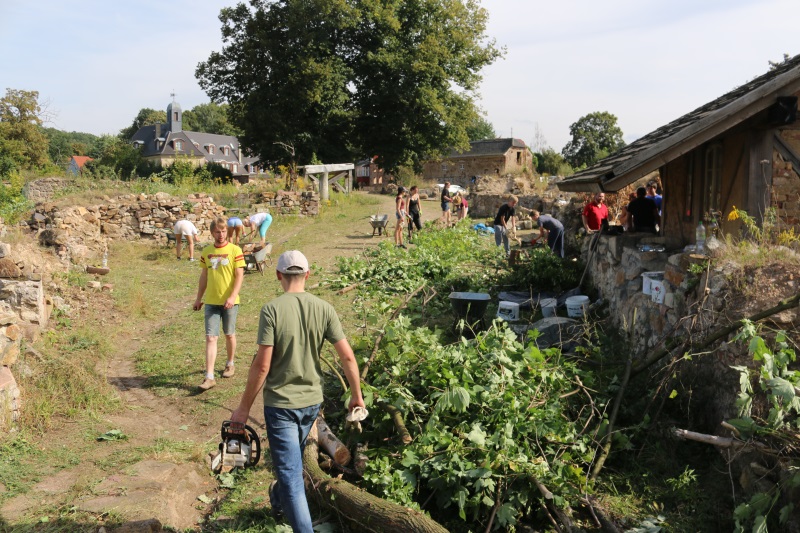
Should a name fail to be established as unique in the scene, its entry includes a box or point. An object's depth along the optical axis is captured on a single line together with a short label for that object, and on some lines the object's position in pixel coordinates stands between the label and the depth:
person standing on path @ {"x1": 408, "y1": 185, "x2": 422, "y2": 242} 16.97
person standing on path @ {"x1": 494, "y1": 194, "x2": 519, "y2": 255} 14.54
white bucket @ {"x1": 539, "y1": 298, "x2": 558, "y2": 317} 8.98
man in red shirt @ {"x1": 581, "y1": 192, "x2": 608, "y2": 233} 12.44
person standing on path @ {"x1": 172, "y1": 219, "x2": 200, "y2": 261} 14.91
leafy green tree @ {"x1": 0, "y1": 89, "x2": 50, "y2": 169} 43.00
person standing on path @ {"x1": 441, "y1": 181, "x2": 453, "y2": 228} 20.61
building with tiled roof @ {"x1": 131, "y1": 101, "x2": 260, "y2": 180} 64.81
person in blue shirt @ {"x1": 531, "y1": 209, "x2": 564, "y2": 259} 12.14
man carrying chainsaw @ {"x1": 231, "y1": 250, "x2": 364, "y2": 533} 3.72
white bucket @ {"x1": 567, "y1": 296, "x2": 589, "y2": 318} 8.51
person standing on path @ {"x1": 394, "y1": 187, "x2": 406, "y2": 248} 16.14
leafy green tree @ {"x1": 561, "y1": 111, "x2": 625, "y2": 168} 54.94
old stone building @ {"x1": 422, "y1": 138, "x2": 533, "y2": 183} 52.50
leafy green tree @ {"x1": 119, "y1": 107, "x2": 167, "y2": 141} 77.19
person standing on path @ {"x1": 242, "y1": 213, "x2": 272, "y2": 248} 14.48
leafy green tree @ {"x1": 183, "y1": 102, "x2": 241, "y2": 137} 87.69
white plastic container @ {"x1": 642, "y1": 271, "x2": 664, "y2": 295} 6.79
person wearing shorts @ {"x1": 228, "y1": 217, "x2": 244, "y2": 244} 13.31
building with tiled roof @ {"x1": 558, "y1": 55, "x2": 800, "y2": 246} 7.26
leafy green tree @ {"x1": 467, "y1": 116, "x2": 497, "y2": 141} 78.50
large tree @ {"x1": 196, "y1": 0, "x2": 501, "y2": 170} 30.25
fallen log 4.02
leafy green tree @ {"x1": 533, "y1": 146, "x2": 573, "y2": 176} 47.50
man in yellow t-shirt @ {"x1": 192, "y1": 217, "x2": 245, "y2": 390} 6.64
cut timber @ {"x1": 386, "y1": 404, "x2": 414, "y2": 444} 4.91
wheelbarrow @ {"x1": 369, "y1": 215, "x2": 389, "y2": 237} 17.92
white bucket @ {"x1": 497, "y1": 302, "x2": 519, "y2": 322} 8.67
